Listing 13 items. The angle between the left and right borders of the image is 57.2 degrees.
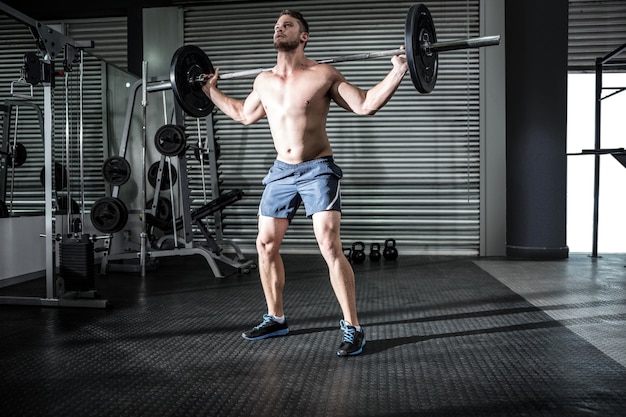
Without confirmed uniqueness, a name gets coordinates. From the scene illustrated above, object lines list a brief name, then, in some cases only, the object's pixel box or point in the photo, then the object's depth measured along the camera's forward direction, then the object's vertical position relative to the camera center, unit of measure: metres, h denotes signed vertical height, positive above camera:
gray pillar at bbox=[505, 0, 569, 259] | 5.00 +0.62
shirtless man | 2.29 +0.16
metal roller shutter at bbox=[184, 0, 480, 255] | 5.65 +0.58
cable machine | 3.17 -0.27
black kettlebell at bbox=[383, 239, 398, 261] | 5.16 -0.50
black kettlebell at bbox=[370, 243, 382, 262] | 5.11 -0.51
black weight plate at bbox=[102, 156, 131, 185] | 4.50 +0.20
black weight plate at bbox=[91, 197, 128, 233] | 4.16 -0.14
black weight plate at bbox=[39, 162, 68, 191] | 4.63 +0.16
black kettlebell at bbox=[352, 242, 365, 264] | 5.00 -0.51
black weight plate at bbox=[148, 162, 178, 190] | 5.04 +0.19
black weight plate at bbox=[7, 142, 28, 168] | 4.41 +0.30
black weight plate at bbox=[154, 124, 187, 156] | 4.30 +0.42
